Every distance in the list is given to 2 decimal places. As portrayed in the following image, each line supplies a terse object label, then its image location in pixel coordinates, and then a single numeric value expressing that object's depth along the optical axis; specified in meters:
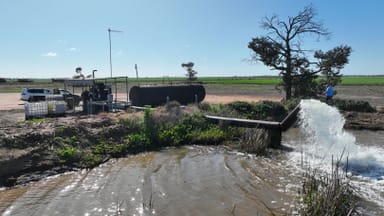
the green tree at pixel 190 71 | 88.19
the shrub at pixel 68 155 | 10.92
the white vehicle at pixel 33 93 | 34.36
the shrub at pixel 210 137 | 14.94
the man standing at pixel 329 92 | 23.11
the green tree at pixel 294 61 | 27.81
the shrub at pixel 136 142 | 13.19
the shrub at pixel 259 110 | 20.64
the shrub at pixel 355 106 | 24.00
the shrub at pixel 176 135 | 14.36
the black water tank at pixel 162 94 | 23.77
